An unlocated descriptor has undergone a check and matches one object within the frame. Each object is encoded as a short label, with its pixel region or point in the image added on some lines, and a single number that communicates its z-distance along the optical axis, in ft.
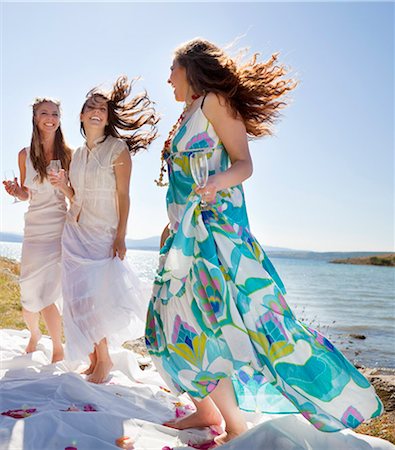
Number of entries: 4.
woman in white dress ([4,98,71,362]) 16.69
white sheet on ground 9.68
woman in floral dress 9.48
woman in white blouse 14.58
